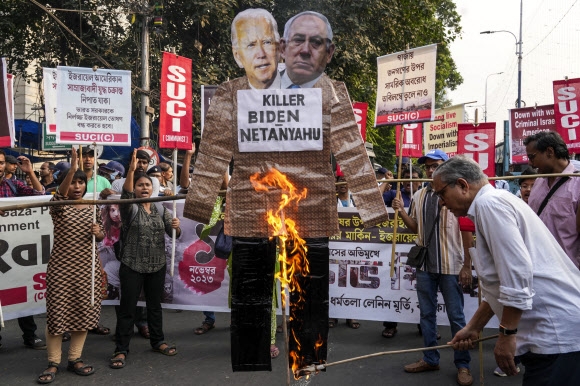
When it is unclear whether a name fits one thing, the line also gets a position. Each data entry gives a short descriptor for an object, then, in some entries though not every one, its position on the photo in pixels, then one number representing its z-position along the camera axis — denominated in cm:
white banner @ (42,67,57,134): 727
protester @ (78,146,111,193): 736
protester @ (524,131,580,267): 416
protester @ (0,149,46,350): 597
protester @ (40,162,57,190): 821
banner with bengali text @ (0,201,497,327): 602
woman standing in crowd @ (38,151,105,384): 495
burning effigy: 342
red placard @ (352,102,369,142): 870
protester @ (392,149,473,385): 498
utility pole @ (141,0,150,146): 1306
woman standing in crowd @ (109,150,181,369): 543
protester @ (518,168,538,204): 570
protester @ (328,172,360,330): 694
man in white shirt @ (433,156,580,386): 257
